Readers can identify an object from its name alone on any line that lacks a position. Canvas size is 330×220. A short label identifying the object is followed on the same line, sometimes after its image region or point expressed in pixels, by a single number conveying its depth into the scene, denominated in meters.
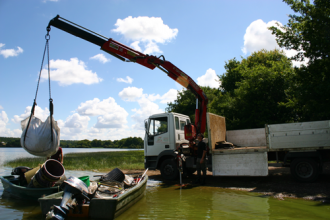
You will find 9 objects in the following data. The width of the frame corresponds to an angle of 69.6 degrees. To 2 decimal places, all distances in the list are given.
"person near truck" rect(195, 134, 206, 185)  9.41
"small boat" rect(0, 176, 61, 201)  6.93
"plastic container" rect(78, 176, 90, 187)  6.59
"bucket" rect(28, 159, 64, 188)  6.67
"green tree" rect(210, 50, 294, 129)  16.86
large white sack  5.51
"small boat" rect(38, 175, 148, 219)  5.09
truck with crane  8.47
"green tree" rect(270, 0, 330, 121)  10.55
